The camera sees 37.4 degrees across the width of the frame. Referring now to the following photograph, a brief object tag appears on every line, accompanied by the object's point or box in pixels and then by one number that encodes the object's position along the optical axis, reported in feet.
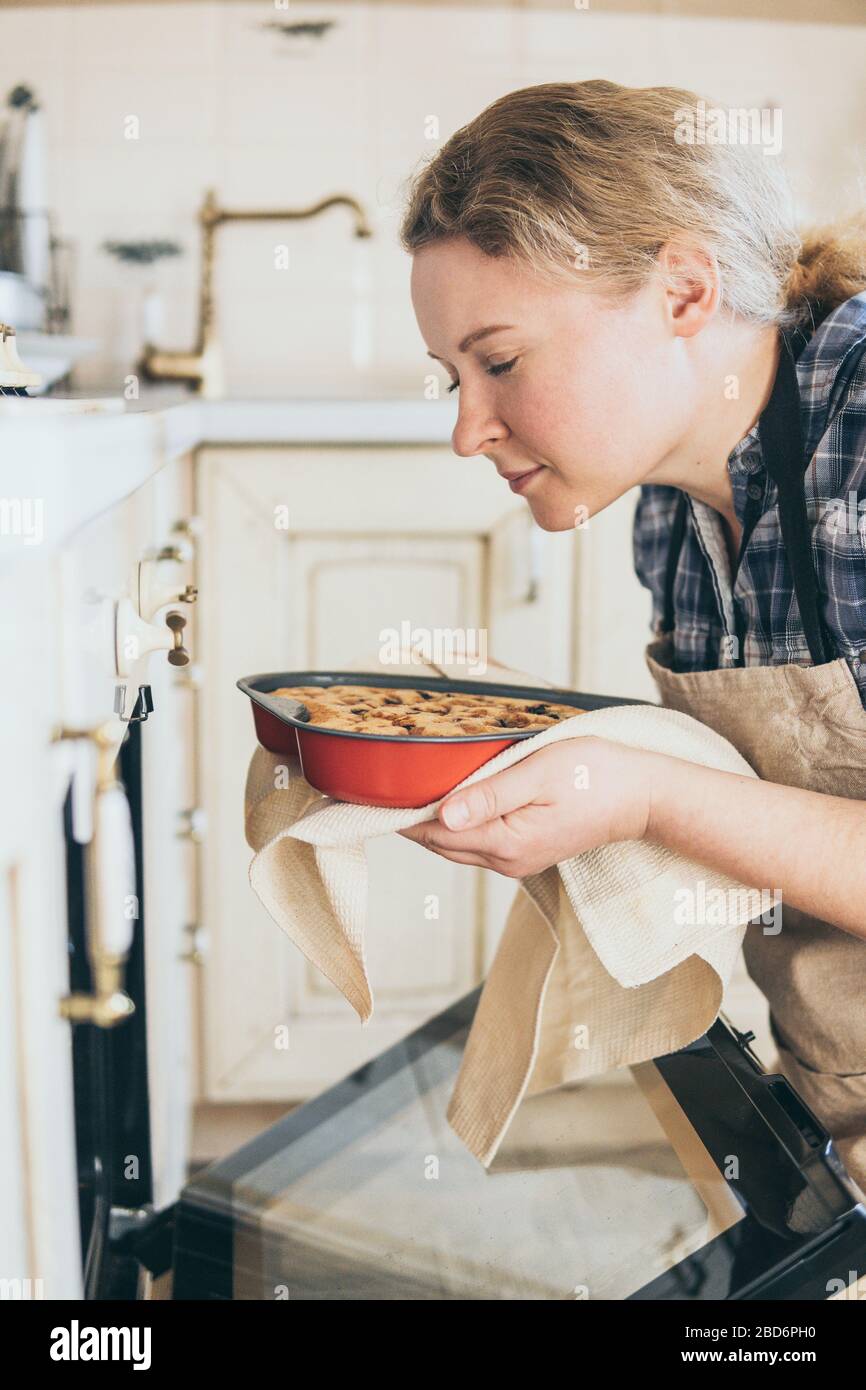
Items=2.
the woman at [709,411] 2.26
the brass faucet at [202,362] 5.26
